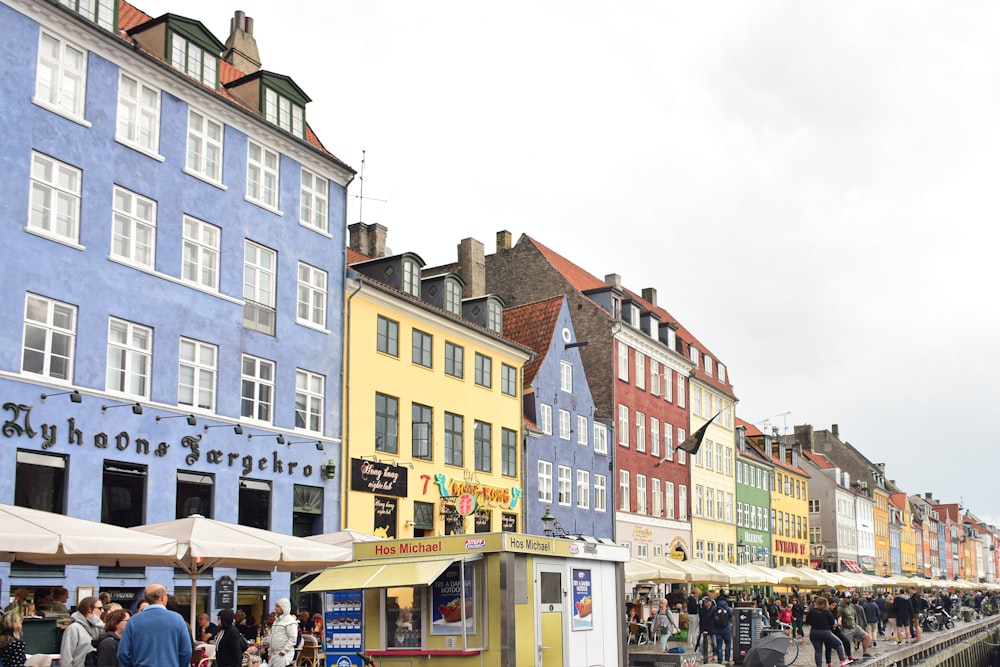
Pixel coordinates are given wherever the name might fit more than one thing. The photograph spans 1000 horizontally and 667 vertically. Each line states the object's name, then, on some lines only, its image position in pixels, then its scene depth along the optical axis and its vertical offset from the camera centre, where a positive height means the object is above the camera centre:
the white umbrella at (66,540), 14.95 -0.14
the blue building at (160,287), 22.95 +5.69
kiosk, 16.30 -1.09
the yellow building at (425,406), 32.53 +3.97
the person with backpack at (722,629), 28.48 -2.53
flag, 49.77 +3.85
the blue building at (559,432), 43.22 +3.98
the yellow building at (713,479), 61.97 +2.92
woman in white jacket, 18.58 -1.77
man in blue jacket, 10.51 -1.01
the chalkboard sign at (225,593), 26.42 -1.48
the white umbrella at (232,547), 18.25 -0.29
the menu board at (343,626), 17.39 -1.50
